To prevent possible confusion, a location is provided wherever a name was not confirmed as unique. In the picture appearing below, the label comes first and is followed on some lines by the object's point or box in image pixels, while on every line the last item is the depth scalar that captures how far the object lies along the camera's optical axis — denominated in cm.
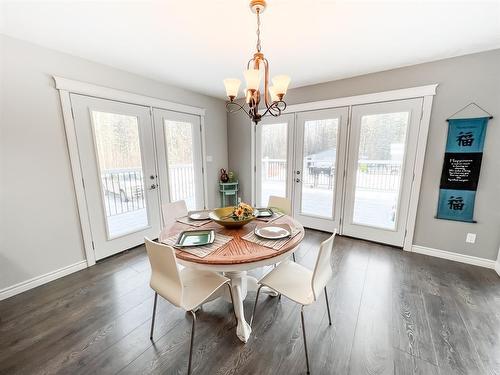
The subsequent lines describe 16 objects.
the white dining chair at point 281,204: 237
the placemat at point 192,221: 182
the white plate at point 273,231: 150
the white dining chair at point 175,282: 121
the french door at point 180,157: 306
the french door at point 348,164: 267
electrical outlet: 237
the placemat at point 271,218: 189
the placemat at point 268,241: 139
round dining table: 124
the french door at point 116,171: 234
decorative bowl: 162
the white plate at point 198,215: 194
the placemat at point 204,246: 132
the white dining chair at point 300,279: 126
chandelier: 141
